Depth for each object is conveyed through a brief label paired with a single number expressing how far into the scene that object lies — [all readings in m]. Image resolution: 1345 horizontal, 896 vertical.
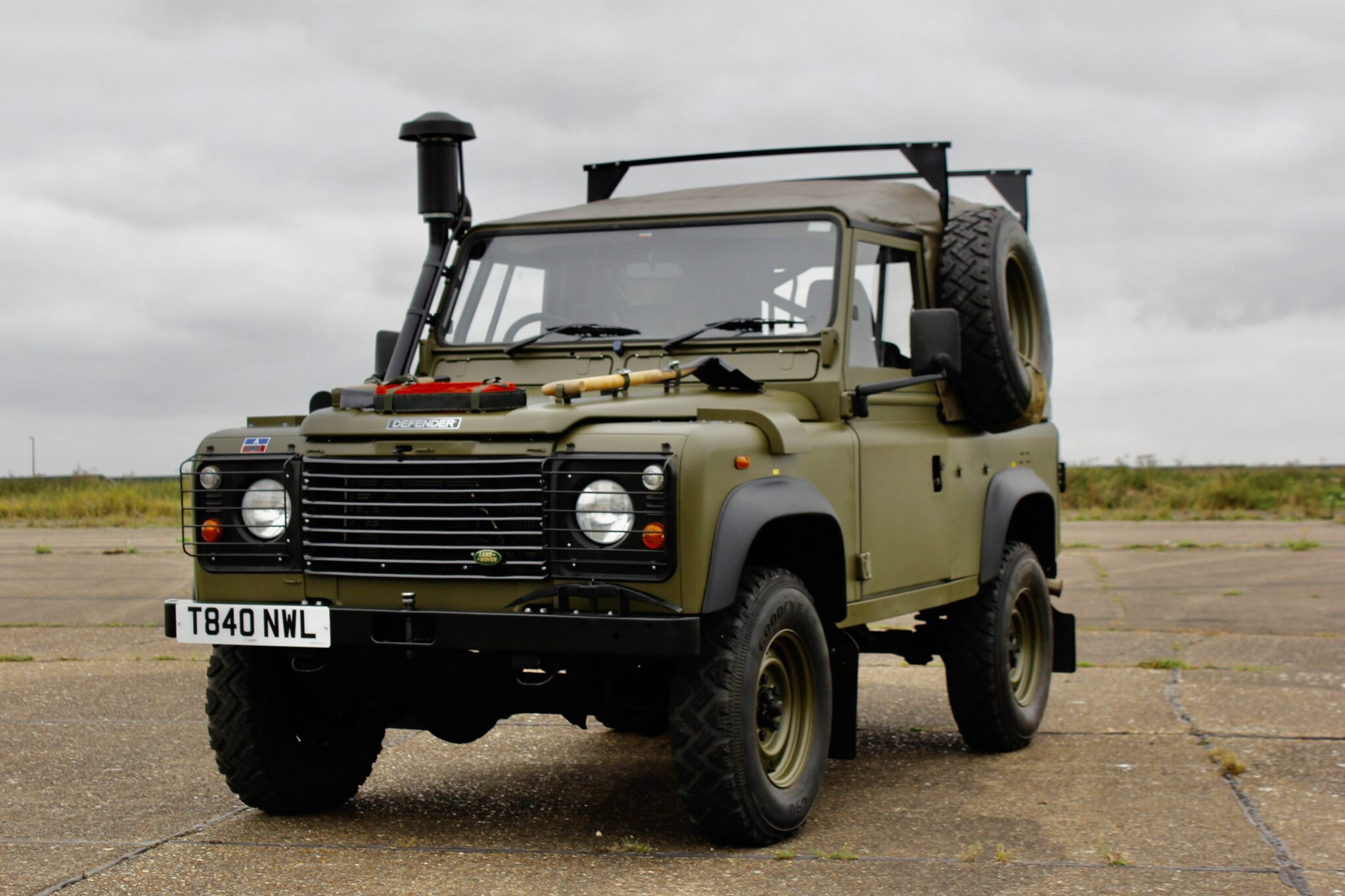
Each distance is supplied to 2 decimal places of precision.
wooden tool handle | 5.82
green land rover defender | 5.38
